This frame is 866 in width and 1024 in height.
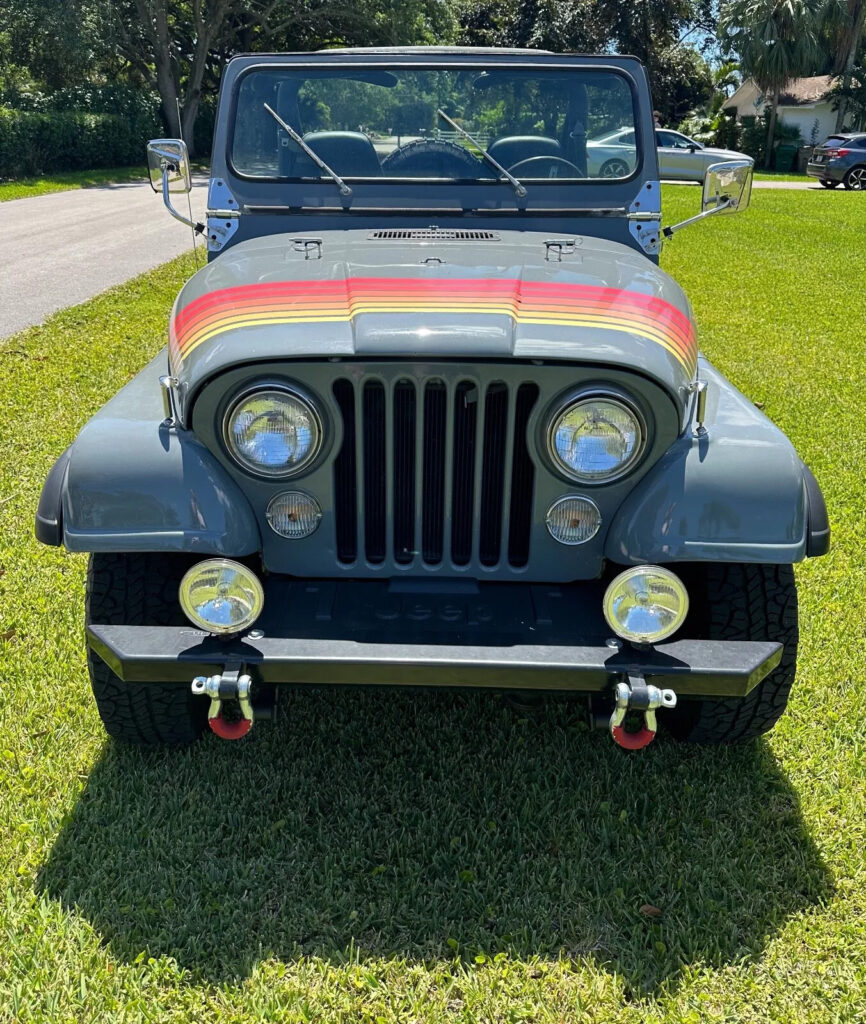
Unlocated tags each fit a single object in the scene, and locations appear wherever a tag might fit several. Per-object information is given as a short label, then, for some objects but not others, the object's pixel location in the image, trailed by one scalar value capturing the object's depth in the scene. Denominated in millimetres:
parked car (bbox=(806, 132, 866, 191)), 22938
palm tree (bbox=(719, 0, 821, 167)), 29844
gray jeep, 2033
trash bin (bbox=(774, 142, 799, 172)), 31203
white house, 33812
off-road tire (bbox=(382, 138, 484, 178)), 3193
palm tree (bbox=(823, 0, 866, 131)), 30625
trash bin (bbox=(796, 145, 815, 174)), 30688
